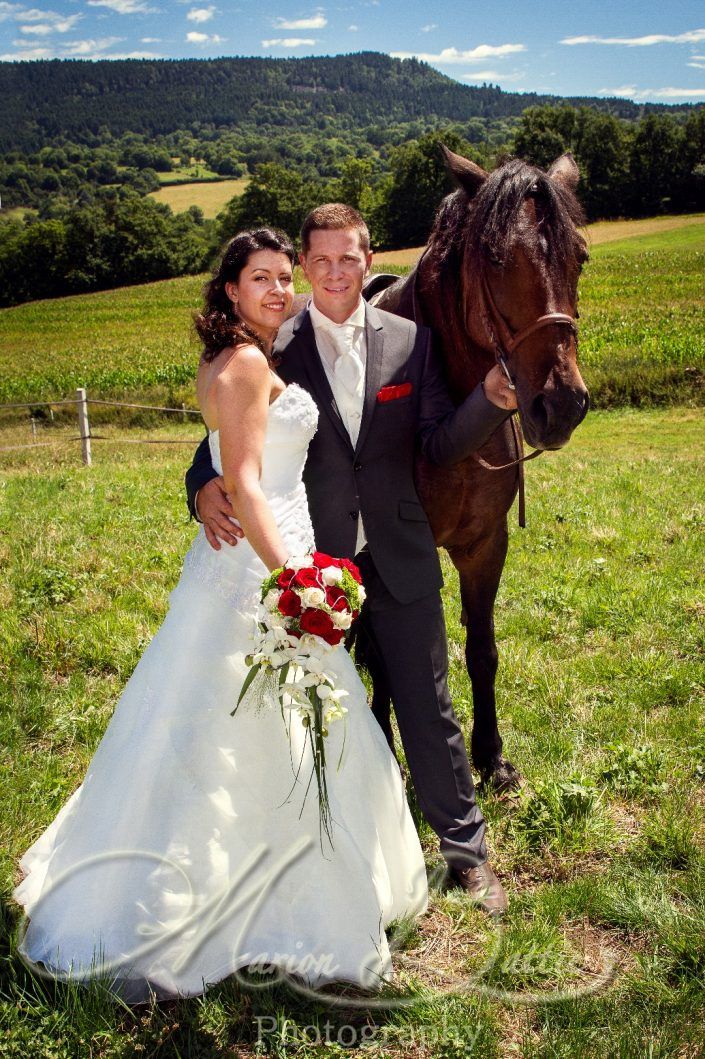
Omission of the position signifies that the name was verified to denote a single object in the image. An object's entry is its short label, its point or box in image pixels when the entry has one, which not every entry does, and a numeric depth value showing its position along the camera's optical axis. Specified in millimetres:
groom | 2908
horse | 2523
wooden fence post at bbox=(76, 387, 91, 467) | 13297
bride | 2535
